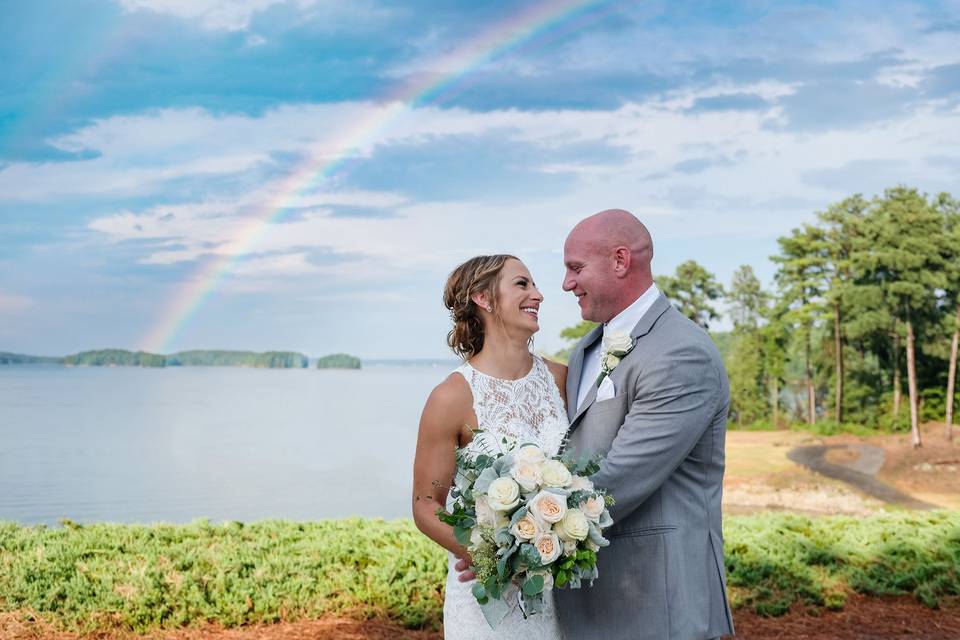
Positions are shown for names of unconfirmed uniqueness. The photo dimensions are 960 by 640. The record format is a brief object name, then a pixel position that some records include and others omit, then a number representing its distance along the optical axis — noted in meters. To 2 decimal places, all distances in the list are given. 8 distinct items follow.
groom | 3.15
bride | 3.63
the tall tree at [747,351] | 41.28
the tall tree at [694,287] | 38.53
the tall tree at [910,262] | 33.73
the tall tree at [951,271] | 33.59
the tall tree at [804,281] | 39.59
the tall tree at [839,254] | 37.69
